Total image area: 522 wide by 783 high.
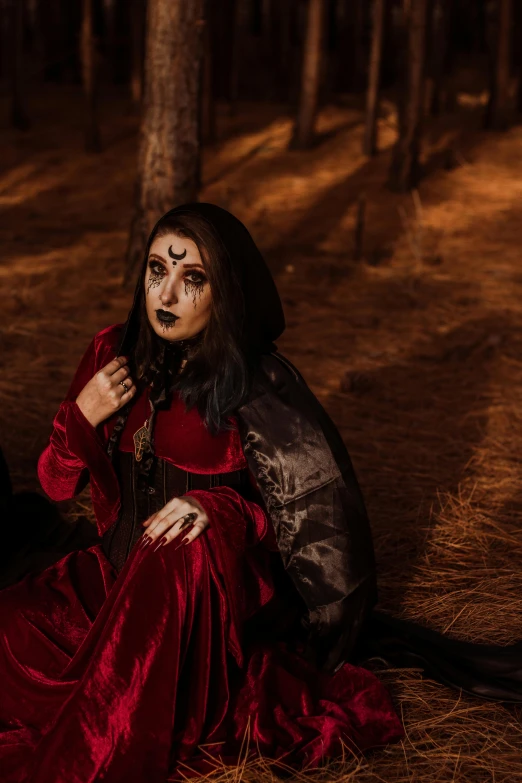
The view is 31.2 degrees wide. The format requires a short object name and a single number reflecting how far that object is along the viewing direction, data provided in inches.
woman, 99.3
